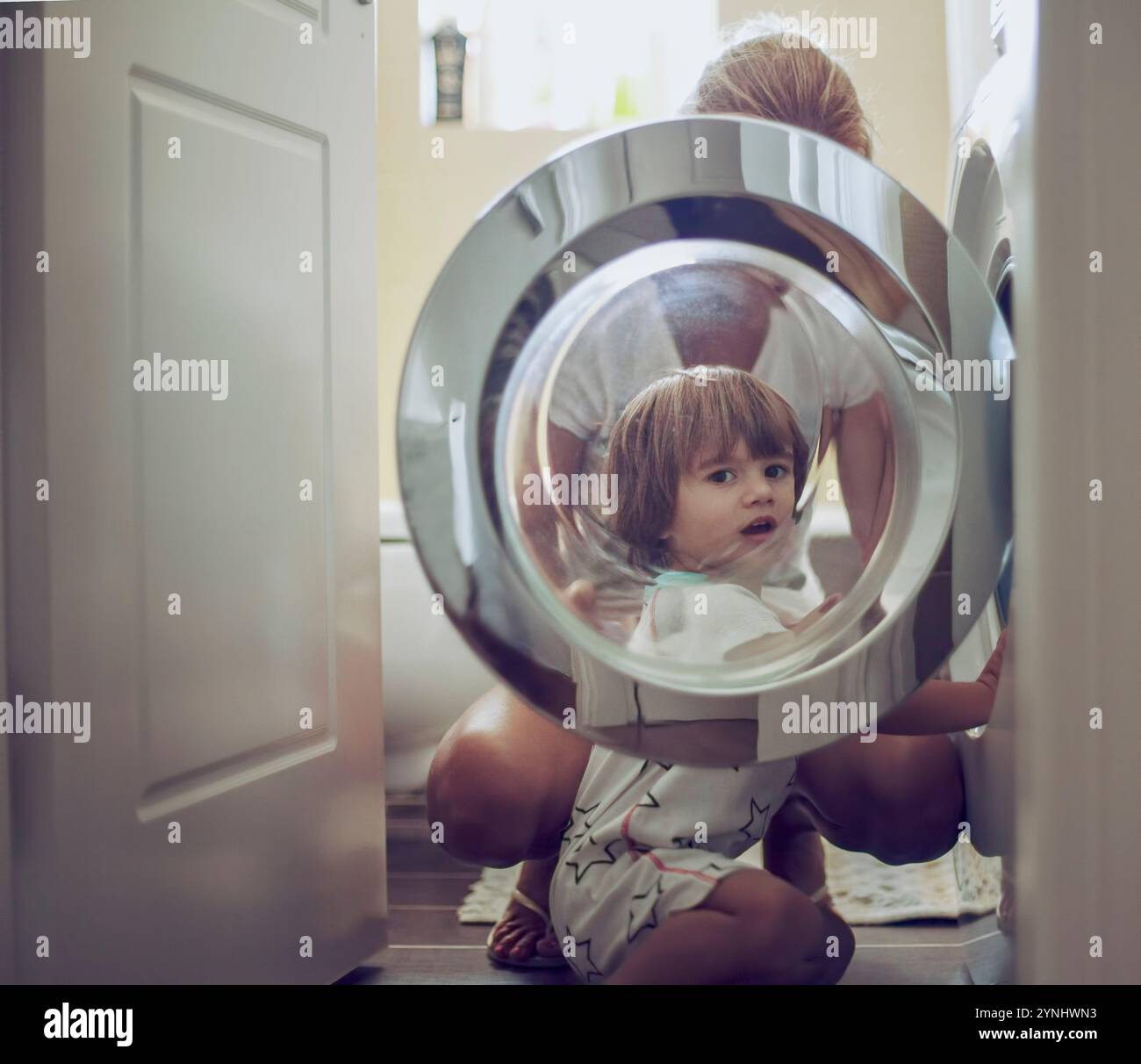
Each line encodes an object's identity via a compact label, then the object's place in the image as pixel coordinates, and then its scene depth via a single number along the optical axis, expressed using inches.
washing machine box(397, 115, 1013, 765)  27.8
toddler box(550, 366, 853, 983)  29.8
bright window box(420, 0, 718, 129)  44.7
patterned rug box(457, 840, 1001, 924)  40.2
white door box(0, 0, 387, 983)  27.0
